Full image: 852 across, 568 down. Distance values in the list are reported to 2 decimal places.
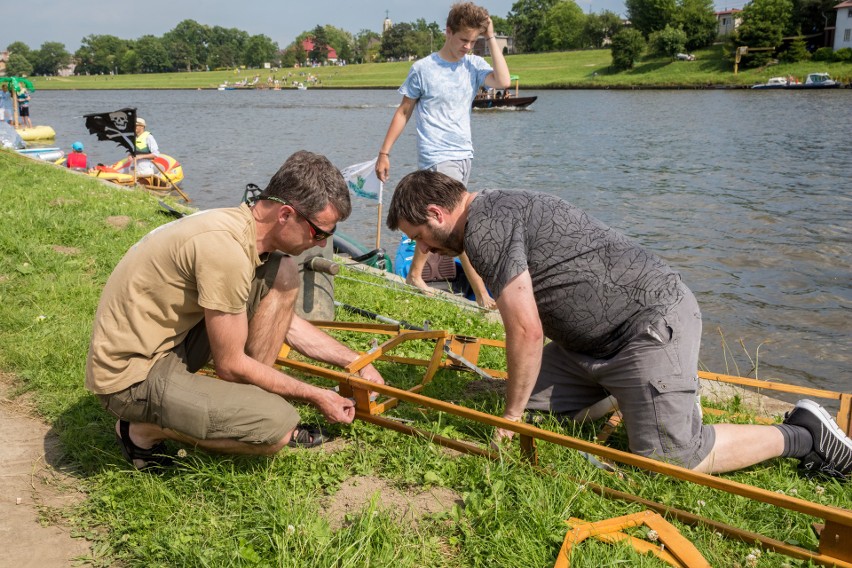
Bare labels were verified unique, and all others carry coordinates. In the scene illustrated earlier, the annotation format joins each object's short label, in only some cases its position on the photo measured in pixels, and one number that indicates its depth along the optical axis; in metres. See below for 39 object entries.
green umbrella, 28.06
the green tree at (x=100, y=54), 187.38
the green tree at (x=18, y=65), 165.88
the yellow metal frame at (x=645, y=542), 2.98
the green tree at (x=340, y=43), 186.00
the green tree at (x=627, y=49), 80.69
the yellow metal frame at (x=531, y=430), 2.91
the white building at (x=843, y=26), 69.88
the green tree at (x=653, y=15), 94.38
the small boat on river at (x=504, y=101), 48.47
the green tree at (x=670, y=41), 79.44
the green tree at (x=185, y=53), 188.38
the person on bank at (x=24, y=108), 30.36
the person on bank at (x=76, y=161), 19.05
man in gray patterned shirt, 3.66
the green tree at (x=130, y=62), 183.12
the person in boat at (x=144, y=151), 16.53
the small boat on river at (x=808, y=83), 54.31
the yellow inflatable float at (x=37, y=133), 28.64
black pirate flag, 14.09
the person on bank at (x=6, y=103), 27.64
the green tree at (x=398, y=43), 157.12
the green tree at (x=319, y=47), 190.00
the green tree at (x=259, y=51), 190.88
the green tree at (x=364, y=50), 177.88
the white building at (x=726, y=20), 109.79
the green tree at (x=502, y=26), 157.96
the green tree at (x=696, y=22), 82.25
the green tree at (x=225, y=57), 192.62
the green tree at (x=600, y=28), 119.19
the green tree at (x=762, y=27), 68.12
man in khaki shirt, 3.38
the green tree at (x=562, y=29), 125.38
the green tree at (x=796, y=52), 67.03
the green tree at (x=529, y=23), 143.50
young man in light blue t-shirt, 7.24
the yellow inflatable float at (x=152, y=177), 16.36
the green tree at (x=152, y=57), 183.12
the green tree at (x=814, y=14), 74.38
